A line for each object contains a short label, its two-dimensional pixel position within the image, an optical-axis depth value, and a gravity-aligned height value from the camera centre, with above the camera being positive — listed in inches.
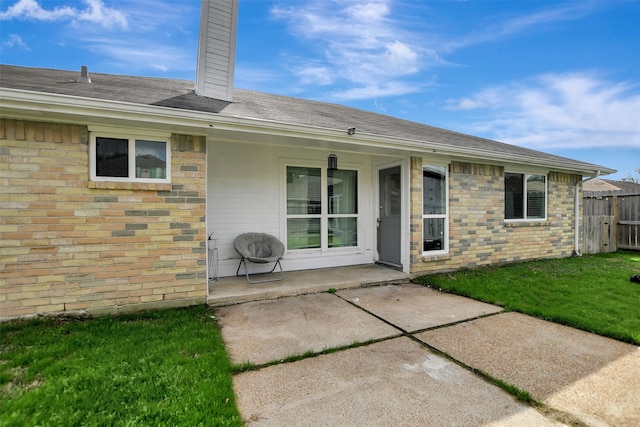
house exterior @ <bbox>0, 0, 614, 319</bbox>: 140.7 +15.9
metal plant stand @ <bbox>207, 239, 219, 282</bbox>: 217.5 -34.9
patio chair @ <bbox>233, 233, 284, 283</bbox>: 214.2 -26.6
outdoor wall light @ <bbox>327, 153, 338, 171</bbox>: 215.2 +36.9
